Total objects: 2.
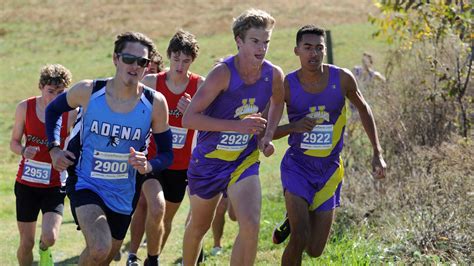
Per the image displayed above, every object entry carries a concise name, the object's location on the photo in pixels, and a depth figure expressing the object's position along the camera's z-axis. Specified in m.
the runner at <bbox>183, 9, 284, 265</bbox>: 12.98
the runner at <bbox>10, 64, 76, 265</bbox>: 15.60
